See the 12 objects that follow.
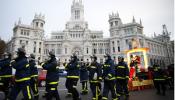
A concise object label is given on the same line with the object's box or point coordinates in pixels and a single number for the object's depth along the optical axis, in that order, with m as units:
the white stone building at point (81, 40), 62.06
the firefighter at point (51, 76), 5.93
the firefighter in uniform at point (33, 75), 7.62
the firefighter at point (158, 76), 9.45
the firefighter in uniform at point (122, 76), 8.27
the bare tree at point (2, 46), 41.52
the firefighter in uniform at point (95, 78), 7.44
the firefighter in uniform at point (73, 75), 7.03
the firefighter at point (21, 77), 5.20
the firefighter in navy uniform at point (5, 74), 7.63
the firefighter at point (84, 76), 10.38
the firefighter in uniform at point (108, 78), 6.86
